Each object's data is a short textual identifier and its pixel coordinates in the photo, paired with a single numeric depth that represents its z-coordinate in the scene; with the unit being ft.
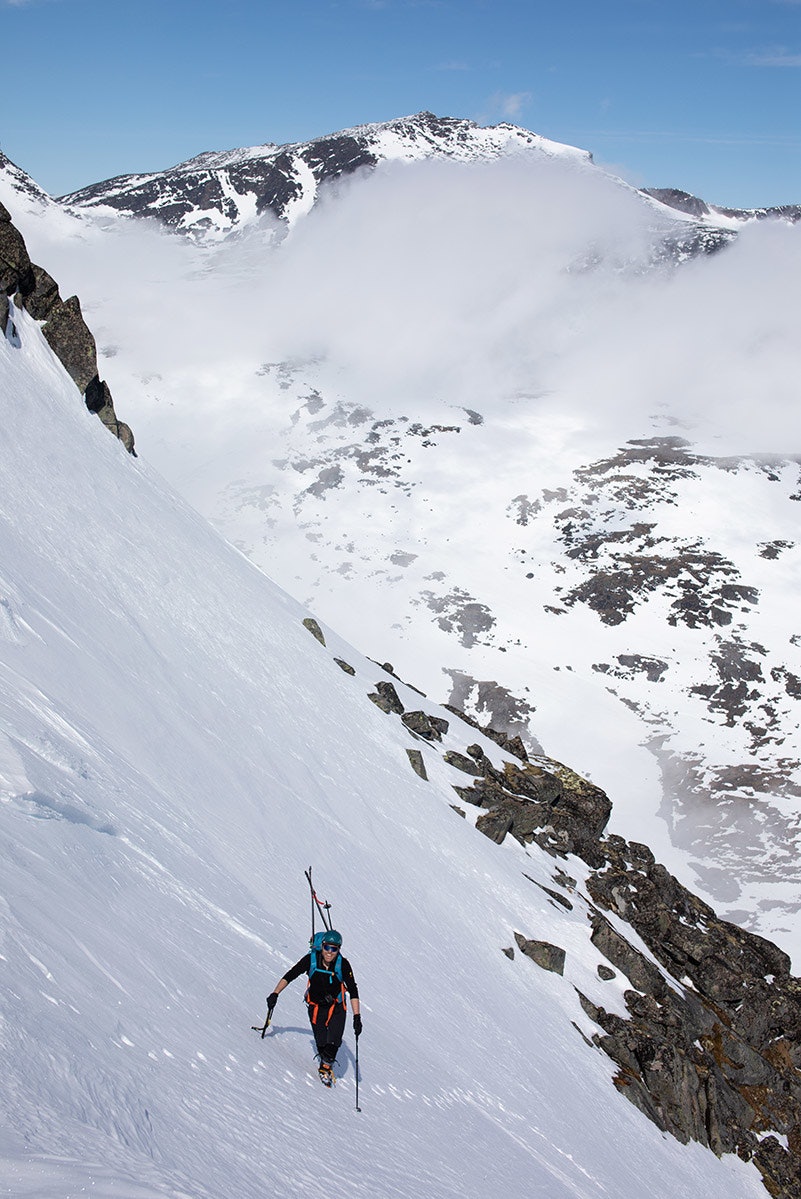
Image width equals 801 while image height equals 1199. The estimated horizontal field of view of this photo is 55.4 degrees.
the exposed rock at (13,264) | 83.92
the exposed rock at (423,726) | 124.15
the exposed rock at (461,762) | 121.39
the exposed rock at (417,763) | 103.24
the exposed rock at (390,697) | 121.58
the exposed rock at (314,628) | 121.08
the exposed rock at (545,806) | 114.73
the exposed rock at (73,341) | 91.71
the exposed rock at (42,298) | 89.99
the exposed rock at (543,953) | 82.23
